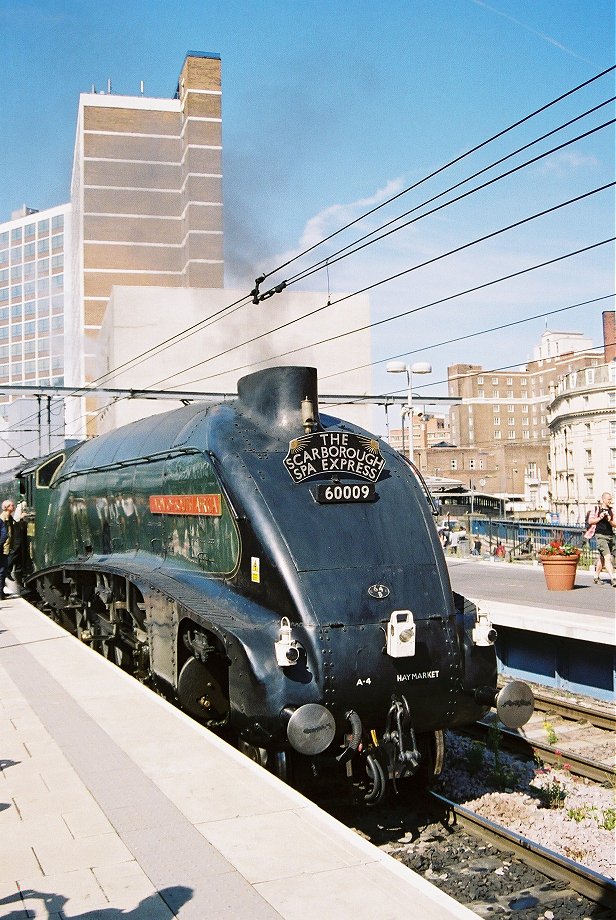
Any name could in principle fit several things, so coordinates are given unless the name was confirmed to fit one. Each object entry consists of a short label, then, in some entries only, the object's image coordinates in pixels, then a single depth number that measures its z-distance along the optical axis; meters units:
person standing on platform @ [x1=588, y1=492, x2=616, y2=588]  16.38
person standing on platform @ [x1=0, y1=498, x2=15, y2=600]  15.98
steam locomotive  6.69
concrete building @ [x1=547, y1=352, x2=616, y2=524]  60.94
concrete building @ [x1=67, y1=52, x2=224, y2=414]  65.12
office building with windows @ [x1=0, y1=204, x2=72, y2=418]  96.50
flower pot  15.76
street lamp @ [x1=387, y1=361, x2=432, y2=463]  25.14
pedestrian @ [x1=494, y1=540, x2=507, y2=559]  24.61
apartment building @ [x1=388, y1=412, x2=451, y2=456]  127.30
